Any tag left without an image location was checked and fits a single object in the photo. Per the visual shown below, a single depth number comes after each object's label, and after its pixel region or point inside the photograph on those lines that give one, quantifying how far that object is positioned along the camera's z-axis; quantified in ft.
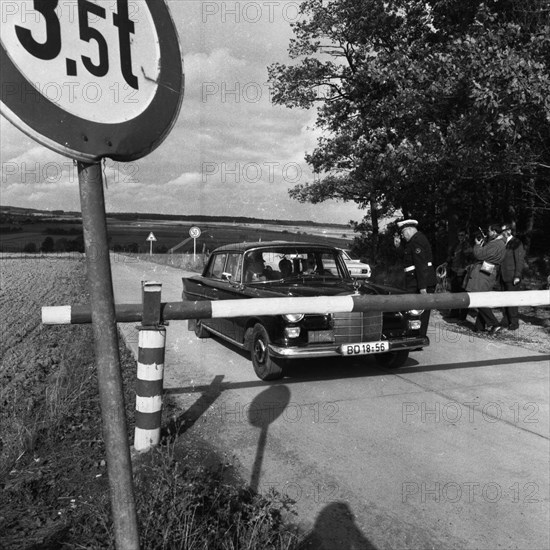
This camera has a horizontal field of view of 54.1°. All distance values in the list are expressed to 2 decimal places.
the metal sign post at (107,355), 5.25
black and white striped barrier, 13.23
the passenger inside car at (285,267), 23.54
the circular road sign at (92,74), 4.70
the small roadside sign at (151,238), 120.39
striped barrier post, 13.26
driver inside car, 23.24
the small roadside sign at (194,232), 93.80
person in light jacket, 29.55
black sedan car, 19.29
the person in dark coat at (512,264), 31.19
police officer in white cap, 26.76
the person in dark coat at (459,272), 34.22
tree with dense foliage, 25.61
